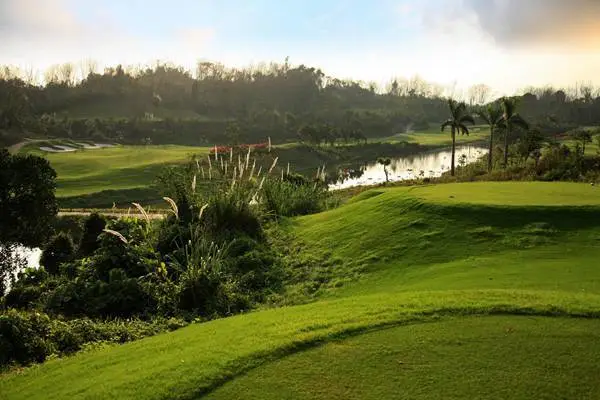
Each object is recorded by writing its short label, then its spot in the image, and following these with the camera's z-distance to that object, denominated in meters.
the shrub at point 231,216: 16.25
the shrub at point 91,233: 17.30
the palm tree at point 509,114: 46.59
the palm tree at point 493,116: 48.97
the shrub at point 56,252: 18.72
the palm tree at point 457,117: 49.91
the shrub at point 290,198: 21.89
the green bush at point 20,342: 8.77
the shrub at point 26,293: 13.72
